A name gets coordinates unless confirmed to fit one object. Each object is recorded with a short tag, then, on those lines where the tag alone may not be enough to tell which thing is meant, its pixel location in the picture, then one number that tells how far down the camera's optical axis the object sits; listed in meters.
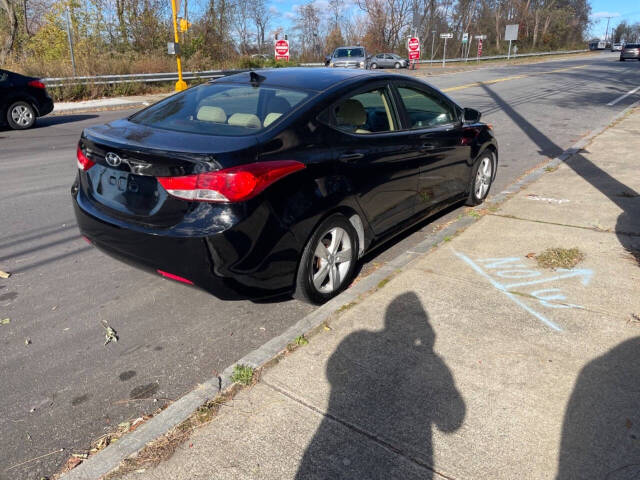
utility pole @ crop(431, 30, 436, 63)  61.87
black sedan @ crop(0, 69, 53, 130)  12.52
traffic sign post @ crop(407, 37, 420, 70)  42.75
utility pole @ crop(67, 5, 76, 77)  19.94
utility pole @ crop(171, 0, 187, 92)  18.35
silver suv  29.03
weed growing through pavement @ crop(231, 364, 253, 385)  2.91
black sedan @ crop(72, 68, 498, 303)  3.11
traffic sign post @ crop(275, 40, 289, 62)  28.08
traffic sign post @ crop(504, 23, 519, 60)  59.84
